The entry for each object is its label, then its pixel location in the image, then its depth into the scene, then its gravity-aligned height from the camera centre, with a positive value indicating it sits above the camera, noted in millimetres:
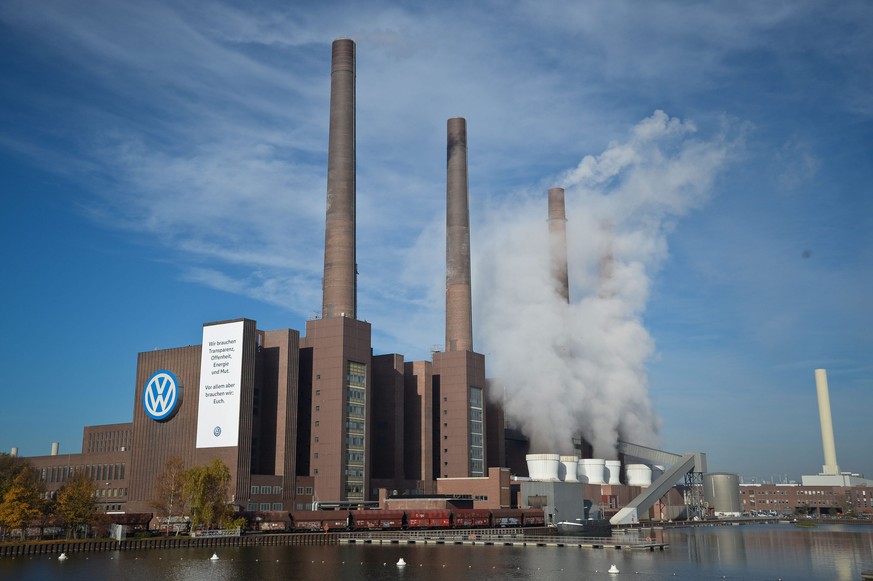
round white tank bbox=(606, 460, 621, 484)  182375 +5028
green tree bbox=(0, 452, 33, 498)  138125 +6037
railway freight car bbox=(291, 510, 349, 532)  115438 -3125
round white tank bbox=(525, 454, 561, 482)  163250 +5387
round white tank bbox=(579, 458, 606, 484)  176625 +5093
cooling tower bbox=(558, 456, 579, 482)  169250 +5146
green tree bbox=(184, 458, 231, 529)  108125 +461
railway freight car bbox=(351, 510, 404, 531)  118375 -3269
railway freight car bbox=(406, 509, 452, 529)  123000 -3347
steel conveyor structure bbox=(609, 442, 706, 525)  169112 +4943
